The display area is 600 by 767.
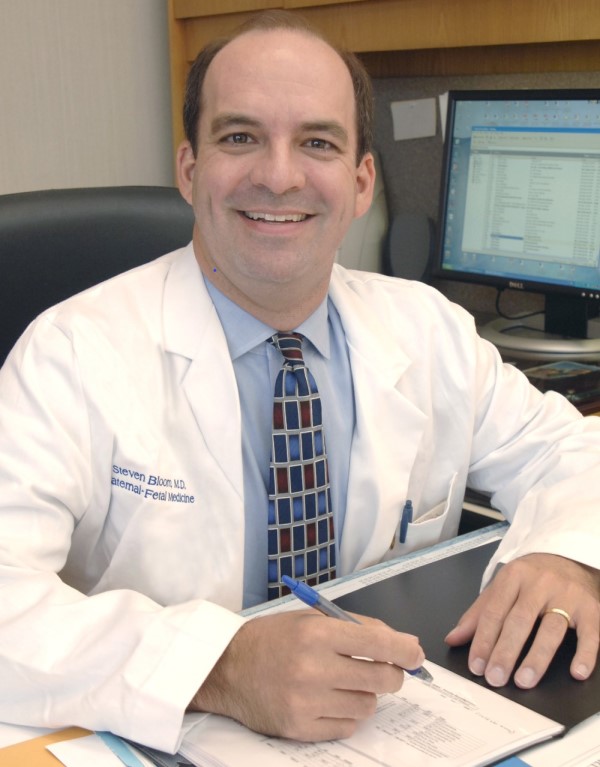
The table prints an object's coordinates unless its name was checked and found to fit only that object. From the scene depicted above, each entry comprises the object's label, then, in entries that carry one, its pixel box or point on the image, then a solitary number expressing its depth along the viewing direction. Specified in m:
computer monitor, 1.59
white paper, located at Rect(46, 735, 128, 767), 0.67
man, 0.72
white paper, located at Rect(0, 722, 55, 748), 0.70
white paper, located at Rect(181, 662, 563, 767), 0.65
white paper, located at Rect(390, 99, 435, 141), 1.96
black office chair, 1.13
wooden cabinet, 1.45
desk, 0.75
